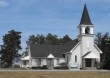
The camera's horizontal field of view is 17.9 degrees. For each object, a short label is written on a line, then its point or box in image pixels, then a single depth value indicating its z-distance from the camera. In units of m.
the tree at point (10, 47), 85.25
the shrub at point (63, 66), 71.60
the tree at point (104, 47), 70.62
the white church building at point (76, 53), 72.12
